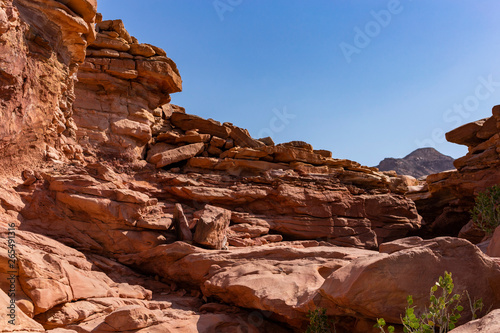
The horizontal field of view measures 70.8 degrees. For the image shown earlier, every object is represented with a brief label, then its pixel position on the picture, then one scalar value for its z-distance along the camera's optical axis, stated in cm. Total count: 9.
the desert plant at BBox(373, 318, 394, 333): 488
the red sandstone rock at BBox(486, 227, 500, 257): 839
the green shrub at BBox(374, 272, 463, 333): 457
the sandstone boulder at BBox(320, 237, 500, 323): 642
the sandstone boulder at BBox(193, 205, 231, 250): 1270
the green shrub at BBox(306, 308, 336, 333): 785
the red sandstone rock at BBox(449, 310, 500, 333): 371
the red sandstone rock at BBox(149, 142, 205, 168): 1862
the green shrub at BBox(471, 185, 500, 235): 1396
